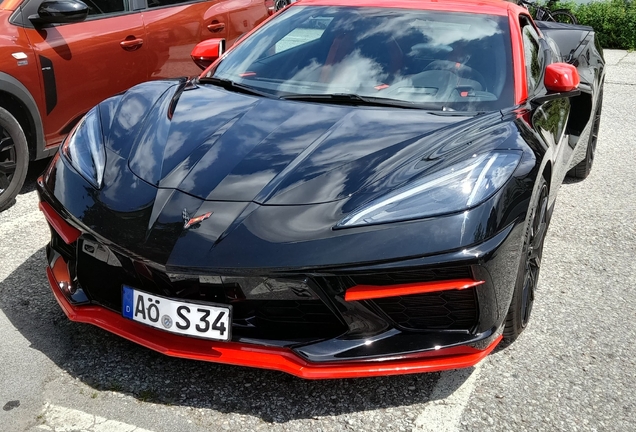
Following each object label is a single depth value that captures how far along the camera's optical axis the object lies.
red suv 4.30
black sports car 2.38
